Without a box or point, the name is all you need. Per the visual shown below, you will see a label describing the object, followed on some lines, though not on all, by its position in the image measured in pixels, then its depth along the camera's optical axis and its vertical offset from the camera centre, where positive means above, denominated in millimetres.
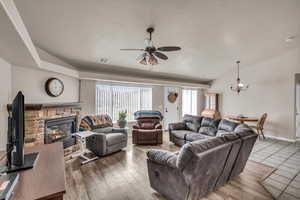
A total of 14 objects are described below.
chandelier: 4968 +637
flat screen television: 1145 -351
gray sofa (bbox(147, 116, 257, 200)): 1579 -840
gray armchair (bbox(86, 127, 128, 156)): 3311 -1039
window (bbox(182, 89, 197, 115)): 6982 -31
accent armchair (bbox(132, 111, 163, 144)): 4258 -918
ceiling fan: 2439 +904
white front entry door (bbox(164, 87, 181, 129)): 6230 -176
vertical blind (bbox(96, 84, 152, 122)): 4758 +67
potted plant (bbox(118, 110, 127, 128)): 4250 -622
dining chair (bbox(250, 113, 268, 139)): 4820 -710
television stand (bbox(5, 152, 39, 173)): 1146 -571
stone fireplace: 2837 -517
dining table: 4906 -628
